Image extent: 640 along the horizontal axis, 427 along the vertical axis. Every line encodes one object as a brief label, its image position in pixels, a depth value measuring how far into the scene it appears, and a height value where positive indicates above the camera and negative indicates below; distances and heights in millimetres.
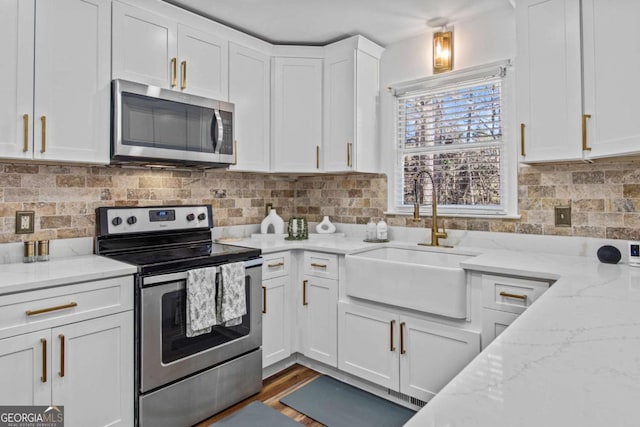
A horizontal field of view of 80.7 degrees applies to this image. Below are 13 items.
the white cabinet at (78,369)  1543 -668
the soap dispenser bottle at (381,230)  2900 -90
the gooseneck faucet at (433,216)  2619 +17
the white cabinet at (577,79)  1691 +693
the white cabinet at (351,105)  2879 +885
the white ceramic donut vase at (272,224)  3232 -49
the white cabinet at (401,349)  2053 -771
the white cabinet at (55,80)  1764 +694
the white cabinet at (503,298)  1765 -391
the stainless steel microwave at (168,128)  2080 +550
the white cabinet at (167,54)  2131 +1025
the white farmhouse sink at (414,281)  2008 -362
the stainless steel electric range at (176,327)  1880 -583
